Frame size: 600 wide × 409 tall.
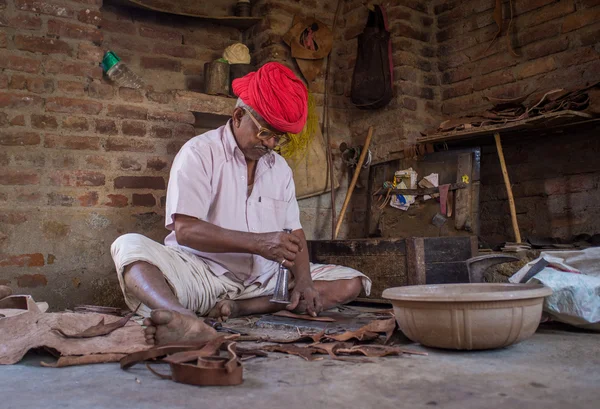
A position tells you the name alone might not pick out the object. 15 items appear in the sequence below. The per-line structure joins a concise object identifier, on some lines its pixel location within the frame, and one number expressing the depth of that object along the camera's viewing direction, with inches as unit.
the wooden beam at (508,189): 161.9
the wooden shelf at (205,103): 166.7
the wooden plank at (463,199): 173.6
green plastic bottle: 156.0
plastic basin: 79.2
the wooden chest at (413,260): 143.6
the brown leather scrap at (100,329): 85.7
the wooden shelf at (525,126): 149.3
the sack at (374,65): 189.3
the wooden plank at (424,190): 175.8
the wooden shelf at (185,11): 168.9
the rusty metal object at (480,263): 121.6
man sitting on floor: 109.7
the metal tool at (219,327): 103.3
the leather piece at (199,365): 66.3
